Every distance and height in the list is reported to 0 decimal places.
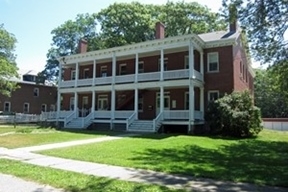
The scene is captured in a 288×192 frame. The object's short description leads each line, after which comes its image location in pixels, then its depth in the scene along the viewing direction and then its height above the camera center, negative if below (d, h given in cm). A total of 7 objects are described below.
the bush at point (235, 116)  2186 +0
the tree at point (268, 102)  6575 +318
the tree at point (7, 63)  3868 +654
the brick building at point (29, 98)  4666 +254
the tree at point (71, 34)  5672 +1495
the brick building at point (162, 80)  2488 +319
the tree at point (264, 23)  1770 +562
